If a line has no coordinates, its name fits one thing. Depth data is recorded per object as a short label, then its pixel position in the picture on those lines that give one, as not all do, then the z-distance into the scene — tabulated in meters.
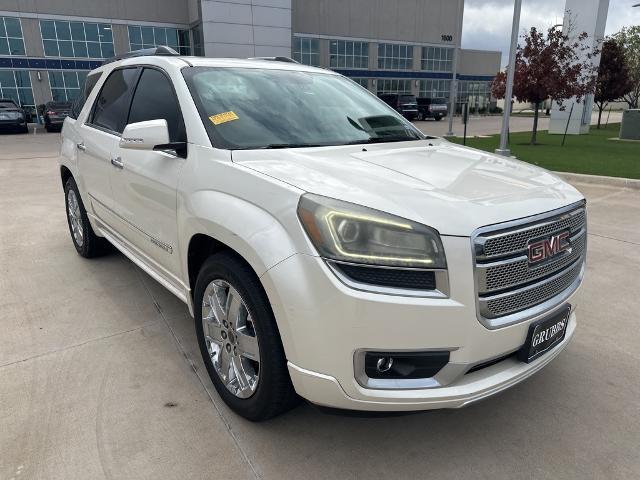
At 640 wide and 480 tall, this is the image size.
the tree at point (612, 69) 27.03
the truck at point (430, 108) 37.69
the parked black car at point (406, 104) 34.91
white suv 1.90
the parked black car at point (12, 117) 23.35
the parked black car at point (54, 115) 24.41
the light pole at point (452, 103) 22.06
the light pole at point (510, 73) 11.70
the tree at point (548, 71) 17.52
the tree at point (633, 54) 32.44
